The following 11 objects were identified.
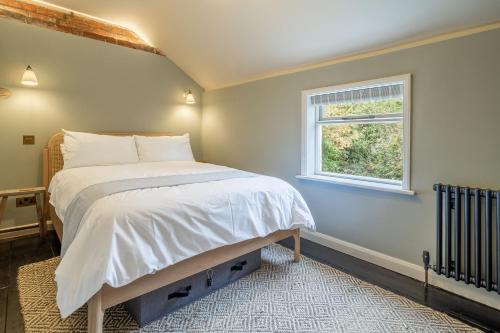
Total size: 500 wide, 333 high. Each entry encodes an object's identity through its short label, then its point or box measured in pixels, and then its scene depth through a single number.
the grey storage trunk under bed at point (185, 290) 1.67
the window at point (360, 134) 2.34
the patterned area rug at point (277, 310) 1.65
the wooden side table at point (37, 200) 2.69
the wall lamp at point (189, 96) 4.16
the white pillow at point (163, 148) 3.49
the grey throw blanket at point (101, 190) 1.67
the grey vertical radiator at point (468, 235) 1.79
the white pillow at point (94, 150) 2.99
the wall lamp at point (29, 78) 2.85
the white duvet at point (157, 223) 1.39
